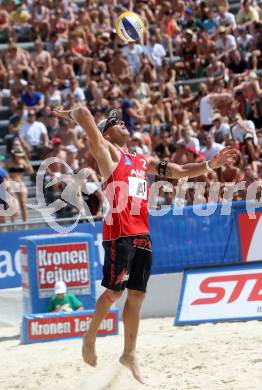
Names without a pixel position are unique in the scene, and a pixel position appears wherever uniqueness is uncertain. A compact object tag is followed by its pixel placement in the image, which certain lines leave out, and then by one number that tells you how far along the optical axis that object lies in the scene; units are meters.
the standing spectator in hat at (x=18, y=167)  14.38
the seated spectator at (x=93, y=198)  14.08
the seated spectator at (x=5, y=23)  19.12
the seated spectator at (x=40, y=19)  19.02
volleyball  10.98
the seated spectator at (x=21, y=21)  19.22
